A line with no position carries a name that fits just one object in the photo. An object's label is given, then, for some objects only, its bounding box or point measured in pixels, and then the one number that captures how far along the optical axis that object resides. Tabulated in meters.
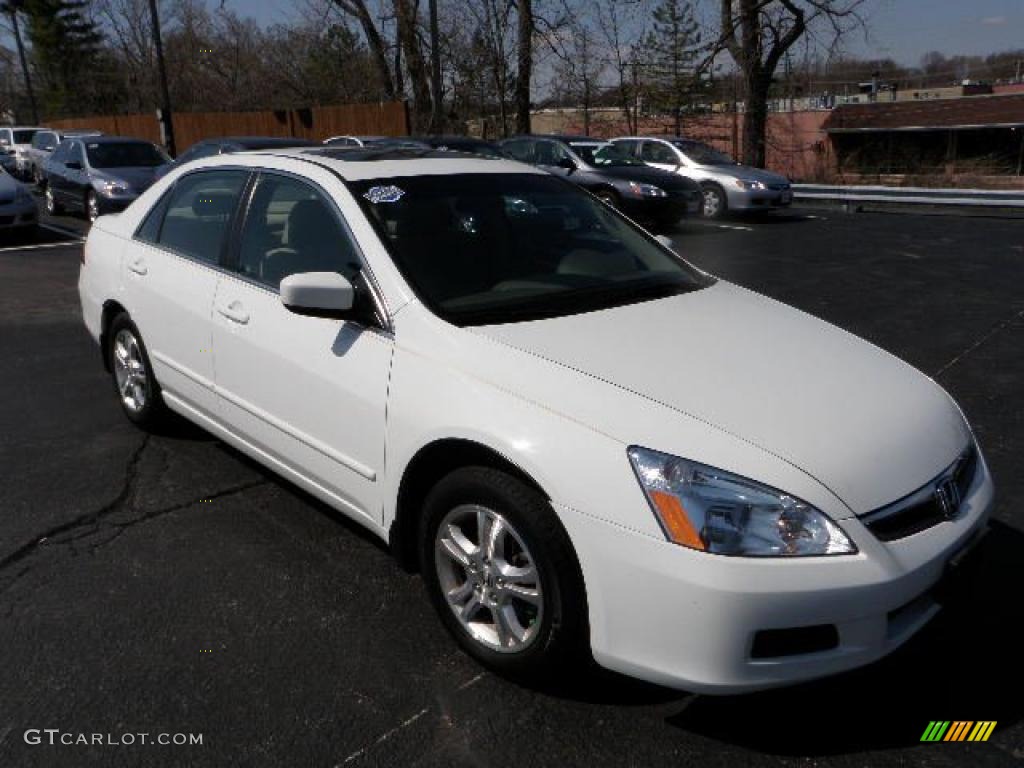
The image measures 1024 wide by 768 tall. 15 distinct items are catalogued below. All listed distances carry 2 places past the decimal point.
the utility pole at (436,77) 22.14
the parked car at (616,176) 14.21
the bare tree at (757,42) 23.11
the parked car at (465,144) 14.43
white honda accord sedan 2.27
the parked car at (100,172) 13.97
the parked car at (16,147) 24.31
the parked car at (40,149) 20.67
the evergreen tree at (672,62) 39.09
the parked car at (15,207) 12.79
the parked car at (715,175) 15.72
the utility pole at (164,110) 23.33
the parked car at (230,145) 12.30
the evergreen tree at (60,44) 56.84
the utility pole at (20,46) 44.93
